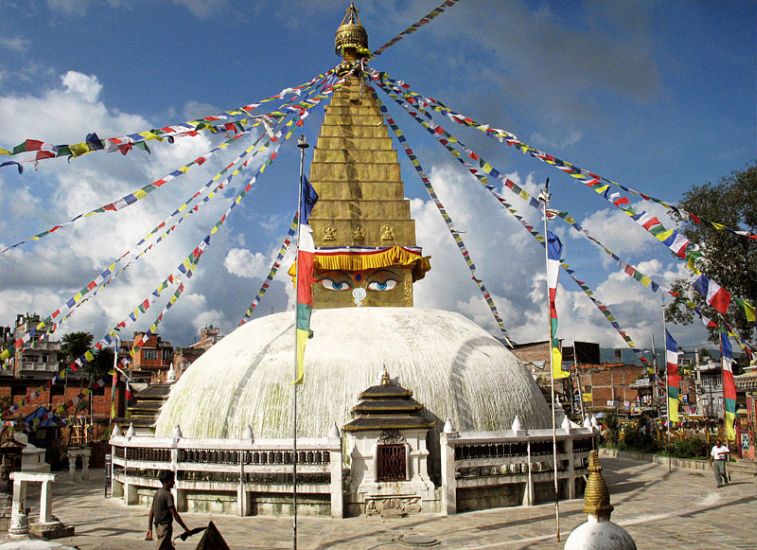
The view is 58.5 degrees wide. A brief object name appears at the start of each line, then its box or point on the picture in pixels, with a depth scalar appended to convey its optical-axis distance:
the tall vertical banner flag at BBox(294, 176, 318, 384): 14.66
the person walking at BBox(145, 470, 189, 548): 10.84
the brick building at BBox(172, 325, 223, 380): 66.75
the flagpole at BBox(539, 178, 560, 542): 15.86
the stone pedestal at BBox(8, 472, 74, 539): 13.62
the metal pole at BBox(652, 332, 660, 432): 48.01
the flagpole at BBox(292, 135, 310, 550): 14.86
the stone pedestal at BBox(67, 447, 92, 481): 28.44
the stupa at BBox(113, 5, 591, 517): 17.34
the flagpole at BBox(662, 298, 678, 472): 23.20
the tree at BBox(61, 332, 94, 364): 58.84
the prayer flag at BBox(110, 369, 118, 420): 29.77
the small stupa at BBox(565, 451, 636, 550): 7.34
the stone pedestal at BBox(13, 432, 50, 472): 19.64
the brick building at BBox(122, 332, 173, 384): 66.38
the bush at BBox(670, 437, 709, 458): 28.91
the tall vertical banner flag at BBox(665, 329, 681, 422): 23.17
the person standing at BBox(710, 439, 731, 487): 21.75
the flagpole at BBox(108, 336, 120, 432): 28.14
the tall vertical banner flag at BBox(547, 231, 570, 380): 15.88
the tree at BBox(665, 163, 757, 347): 33.72
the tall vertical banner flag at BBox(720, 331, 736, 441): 18.30
